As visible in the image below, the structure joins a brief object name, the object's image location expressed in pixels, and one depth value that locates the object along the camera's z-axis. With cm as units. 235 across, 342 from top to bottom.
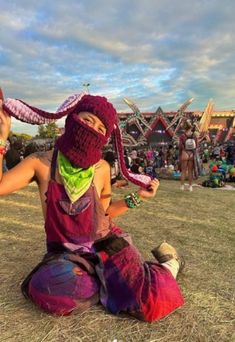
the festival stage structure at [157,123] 2755
